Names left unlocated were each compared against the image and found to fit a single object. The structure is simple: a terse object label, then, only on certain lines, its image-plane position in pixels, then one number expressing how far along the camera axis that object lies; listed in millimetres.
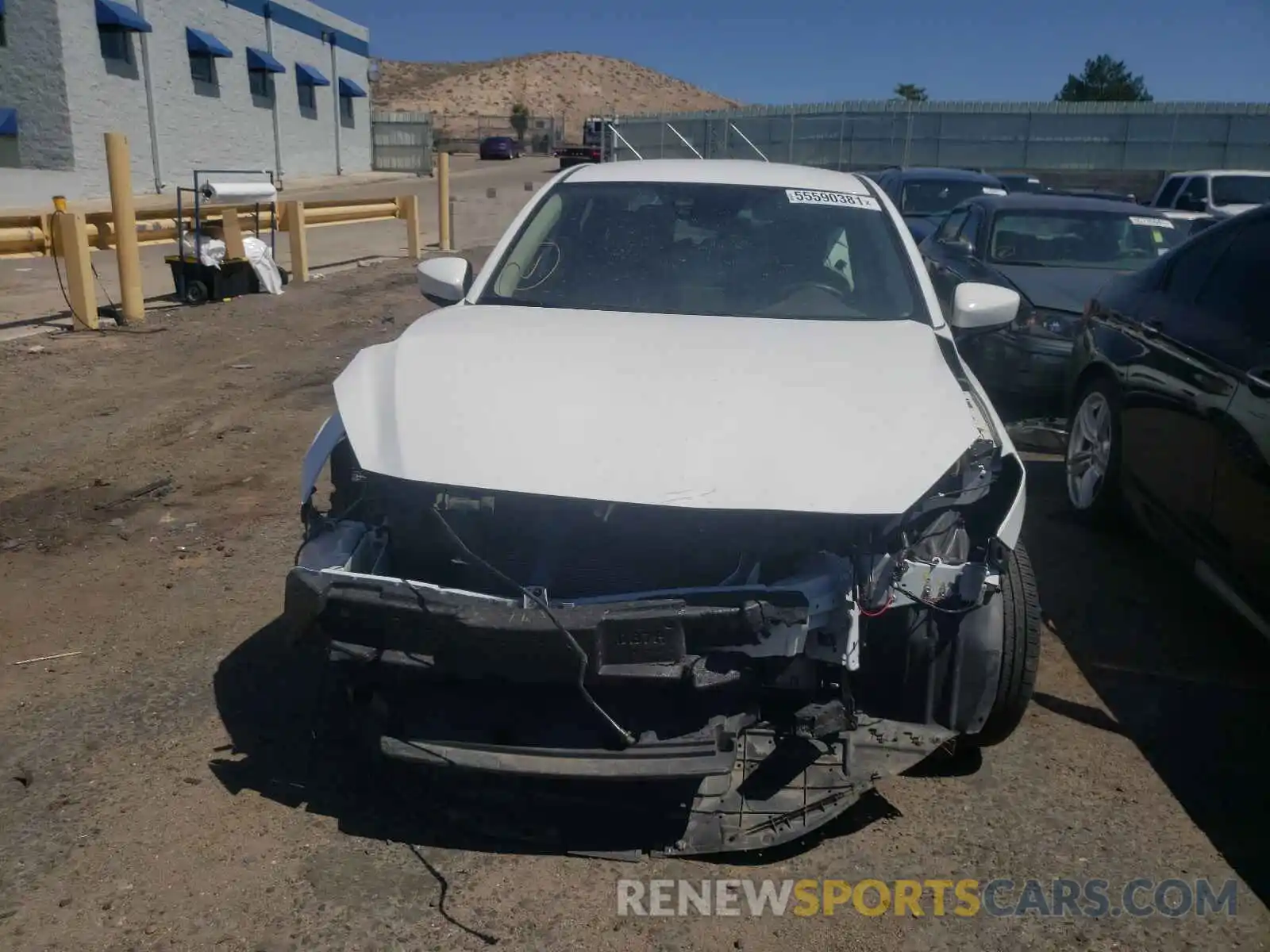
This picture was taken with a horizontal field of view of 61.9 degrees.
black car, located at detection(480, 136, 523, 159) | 55000
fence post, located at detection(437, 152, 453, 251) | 17188
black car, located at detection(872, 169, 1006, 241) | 13766
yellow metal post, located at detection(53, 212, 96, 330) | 9102
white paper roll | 10711
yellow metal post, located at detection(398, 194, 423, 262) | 15844
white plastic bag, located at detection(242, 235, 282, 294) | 11747
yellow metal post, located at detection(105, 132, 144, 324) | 9414
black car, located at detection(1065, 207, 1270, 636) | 3547
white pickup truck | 17047
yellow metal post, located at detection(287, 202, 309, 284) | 12484
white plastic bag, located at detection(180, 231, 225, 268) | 11078
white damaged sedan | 2582
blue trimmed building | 26188
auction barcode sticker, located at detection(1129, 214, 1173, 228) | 8578
